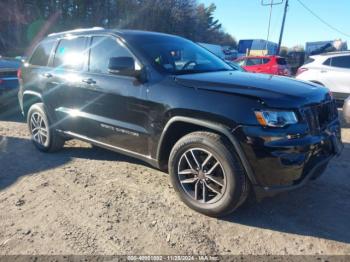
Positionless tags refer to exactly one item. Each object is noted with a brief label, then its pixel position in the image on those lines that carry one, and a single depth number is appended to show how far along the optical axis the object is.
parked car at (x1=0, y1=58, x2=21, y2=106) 8.16
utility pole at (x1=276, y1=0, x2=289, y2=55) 28.84
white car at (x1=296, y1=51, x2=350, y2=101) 9.10
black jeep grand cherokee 3.00
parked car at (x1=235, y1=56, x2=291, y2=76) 13.98
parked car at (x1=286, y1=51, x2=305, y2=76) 22.28
